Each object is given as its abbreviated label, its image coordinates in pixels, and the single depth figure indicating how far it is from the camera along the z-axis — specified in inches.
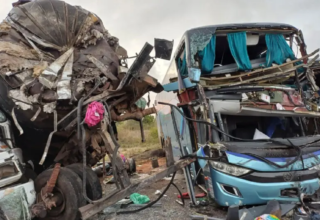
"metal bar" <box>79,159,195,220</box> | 135.9
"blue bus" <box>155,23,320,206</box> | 161.0
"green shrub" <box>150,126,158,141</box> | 836.8
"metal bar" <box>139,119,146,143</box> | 205.0
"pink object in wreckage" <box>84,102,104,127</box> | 148.7
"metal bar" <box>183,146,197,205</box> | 186.9
